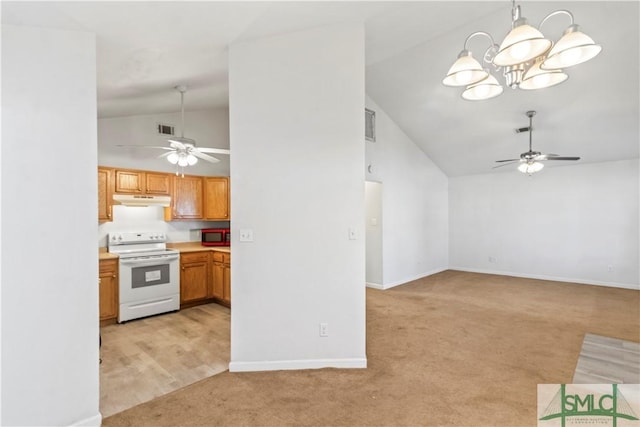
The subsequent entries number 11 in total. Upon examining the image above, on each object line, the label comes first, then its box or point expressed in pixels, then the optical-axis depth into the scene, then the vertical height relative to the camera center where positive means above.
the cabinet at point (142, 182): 4.34 +0.45
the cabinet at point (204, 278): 4.62 -0.97
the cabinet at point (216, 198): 5.27 +0.25
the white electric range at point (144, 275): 4.04 -0.83
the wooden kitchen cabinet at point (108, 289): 3.88 -0.94
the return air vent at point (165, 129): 4.89 +1.32
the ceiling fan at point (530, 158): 4.75 +0.81
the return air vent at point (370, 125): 5.58 +1.55
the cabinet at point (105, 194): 4.16 +0.26
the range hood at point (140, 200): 4.20 +0.19
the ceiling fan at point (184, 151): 3.59 +0.73
